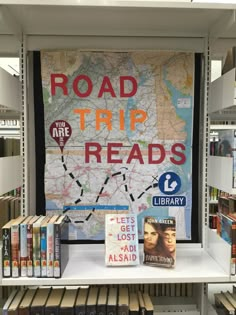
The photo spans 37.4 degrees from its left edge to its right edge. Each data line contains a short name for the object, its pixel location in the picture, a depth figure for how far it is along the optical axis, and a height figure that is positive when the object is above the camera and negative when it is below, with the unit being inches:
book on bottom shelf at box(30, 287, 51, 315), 56.6 -25.6
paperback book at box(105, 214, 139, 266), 58.6 -15.7
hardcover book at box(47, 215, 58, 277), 54.7 -15.8
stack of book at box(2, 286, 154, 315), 56.7 -25.6
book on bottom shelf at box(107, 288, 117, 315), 56.8 -25.5
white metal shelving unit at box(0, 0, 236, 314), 54.3 +21.9
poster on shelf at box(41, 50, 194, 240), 69.2 +3.0
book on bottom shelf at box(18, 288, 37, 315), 56.4 -25.6
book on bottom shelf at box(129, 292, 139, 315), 57.0 -26.2
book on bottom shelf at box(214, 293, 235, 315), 57.7 -26.7
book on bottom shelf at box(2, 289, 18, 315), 56.2 -25.9
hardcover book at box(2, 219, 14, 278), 54.4 -16.5
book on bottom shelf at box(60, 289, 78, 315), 56.7 -25.6
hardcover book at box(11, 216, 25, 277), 54.6 -15.9
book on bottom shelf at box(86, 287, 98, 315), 57.0 -25.5
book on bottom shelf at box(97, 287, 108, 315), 57.0 -25.5
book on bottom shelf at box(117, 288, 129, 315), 56.6 -25.4
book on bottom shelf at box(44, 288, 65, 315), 56.7 -25.6
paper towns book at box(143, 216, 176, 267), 58.9 -15.8
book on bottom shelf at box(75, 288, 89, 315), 56.9 -25.5
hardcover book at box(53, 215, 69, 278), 54.5 -16.3
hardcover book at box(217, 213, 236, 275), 55.4 -13.7
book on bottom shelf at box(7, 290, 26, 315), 56.2 -25.8
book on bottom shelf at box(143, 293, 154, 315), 57.2 -26.2
